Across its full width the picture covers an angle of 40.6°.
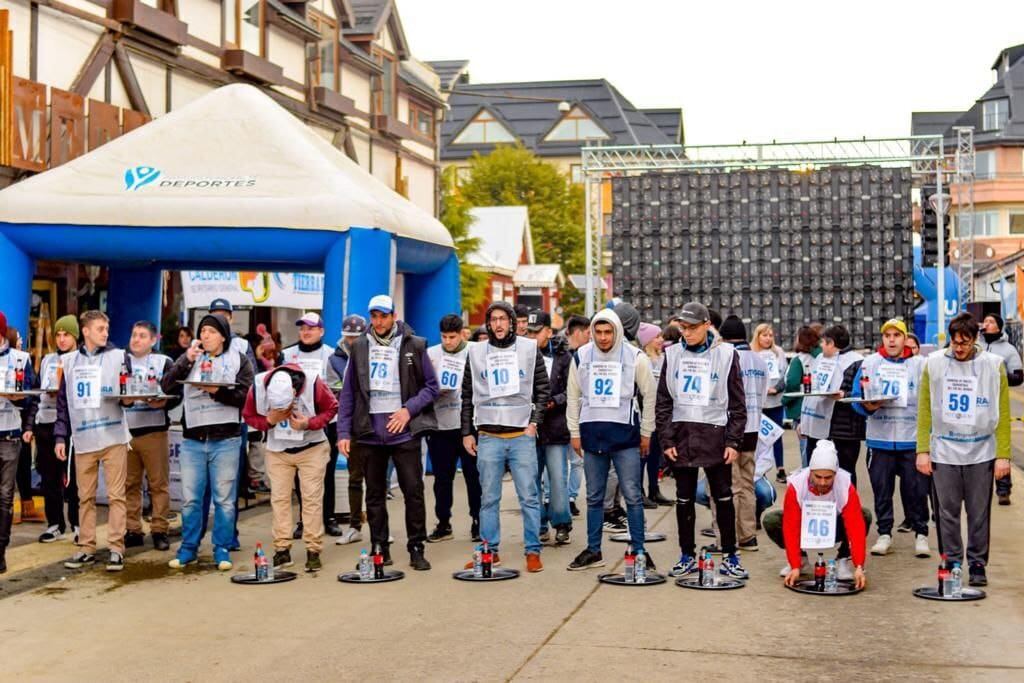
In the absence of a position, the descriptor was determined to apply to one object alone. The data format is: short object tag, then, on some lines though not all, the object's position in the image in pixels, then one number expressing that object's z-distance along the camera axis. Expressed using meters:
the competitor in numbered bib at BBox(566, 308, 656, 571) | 9.97
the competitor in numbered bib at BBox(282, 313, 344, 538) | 11.52
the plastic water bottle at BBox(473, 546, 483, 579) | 9.86
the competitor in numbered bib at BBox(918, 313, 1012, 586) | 9.34
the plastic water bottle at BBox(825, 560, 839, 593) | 9.16
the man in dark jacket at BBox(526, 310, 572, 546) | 11.04
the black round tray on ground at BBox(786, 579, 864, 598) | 9.12
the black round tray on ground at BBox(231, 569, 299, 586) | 9.77
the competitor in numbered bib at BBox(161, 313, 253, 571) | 10.45
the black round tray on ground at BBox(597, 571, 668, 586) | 9.52
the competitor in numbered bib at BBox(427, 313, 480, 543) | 11.82
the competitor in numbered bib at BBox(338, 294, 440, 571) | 10.27
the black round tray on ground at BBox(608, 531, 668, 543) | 11.61
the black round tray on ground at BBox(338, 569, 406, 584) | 9.77
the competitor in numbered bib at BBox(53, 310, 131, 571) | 10.46
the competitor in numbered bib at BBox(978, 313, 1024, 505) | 14.26
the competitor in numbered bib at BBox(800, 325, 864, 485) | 11.34
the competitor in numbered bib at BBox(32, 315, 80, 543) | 11.83
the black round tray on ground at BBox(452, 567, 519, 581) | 9.80
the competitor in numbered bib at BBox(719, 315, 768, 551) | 10.95
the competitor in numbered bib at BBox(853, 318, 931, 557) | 10.88
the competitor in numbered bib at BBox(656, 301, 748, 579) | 9.60
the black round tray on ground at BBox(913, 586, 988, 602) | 8.84
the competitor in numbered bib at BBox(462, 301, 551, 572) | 10.23
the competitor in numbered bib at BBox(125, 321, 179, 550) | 10.93
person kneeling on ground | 9.13
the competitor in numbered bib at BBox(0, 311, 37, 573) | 10.23
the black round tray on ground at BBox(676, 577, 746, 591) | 9.29
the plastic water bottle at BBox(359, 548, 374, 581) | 9.82
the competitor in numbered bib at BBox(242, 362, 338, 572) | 10.20
